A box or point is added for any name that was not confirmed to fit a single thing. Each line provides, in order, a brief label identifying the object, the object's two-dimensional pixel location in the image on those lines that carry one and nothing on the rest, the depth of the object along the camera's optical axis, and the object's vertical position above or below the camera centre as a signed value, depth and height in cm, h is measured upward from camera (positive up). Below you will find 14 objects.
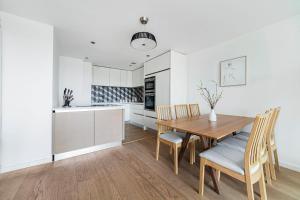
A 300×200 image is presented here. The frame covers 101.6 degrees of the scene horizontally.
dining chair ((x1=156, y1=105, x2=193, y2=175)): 173 -56
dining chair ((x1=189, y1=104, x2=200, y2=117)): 251 -22
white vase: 185 -26
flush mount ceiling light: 170 +86
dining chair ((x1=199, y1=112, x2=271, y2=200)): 101 -57
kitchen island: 206 -57
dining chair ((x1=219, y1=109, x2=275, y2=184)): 133 -54
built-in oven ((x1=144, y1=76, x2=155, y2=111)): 370 +19
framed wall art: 232 +57
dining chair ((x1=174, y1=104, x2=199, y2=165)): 194 -29
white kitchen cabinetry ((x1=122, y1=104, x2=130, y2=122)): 502 -53
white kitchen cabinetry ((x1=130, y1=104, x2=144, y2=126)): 421 -55
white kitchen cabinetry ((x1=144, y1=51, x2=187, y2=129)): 311 +56
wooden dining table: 126 -32
